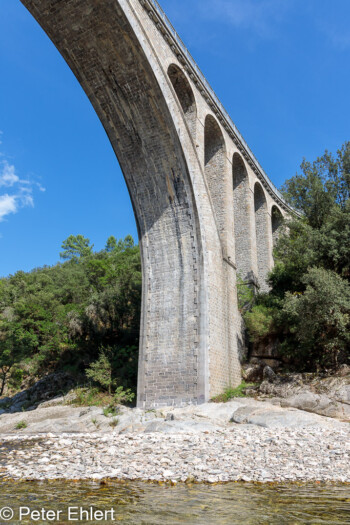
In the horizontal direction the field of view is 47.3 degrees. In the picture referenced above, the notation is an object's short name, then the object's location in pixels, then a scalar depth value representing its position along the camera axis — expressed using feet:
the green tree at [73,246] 131.64
